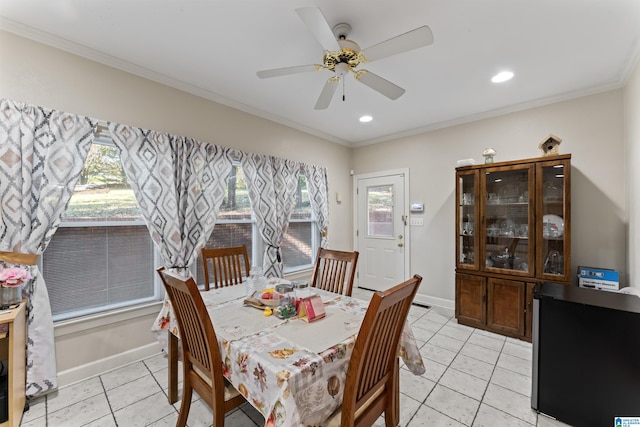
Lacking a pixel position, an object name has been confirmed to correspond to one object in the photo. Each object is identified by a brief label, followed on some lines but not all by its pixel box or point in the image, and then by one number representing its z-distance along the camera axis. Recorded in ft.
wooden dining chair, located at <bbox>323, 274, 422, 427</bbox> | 3.49
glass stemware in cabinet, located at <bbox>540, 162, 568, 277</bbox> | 8.90
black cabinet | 5.11
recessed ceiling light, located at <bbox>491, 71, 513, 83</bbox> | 8.13
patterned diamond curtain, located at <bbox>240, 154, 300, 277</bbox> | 10.82
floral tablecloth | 3.37
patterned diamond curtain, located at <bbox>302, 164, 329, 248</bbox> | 13.28
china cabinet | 9.05
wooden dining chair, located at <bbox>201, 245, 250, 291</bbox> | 8.07
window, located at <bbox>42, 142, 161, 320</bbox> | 7.02
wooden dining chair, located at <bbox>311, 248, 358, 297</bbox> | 7.53
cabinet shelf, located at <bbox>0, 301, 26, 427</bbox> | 5.16
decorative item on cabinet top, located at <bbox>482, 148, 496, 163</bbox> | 10.25
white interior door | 13.96
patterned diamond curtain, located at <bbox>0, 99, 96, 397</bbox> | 5.98
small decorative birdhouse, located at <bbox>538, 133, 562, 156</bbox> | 9.01
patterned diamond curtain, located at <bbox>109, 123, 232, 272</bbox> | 7.79
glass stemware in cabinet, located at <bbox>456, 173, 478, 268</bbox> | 10.77
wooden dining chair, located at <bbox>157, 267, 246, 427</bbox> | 4.01
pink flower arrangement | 5.40
